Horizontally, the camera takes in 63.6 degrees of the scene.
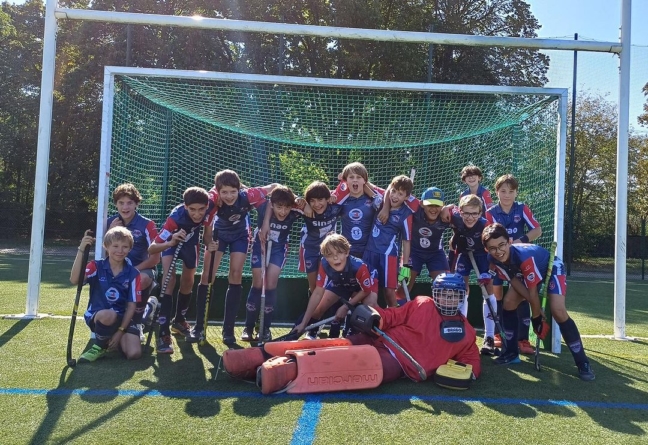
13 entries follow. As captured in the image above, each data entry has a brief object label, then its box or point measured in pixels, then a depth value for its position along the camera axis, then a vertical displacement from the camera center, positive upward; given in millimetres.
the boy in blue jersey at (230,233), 4500 +0
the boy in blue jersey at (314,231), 4703 +57
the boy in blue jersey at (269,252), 4613 -160
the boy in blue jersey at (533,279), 3768 -245
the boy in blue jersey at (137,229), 4625 +3
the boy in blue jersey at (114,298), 3902 -533
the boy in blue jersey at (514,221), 4718 +231
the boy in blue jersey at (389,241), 4655 -4
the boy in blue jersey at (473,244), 4453 -7
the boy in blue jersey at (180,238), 4238 -60
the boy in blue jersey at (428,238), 4664 +36
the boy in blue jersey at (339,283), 4012 -363
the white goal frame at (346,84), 5273 +1811
